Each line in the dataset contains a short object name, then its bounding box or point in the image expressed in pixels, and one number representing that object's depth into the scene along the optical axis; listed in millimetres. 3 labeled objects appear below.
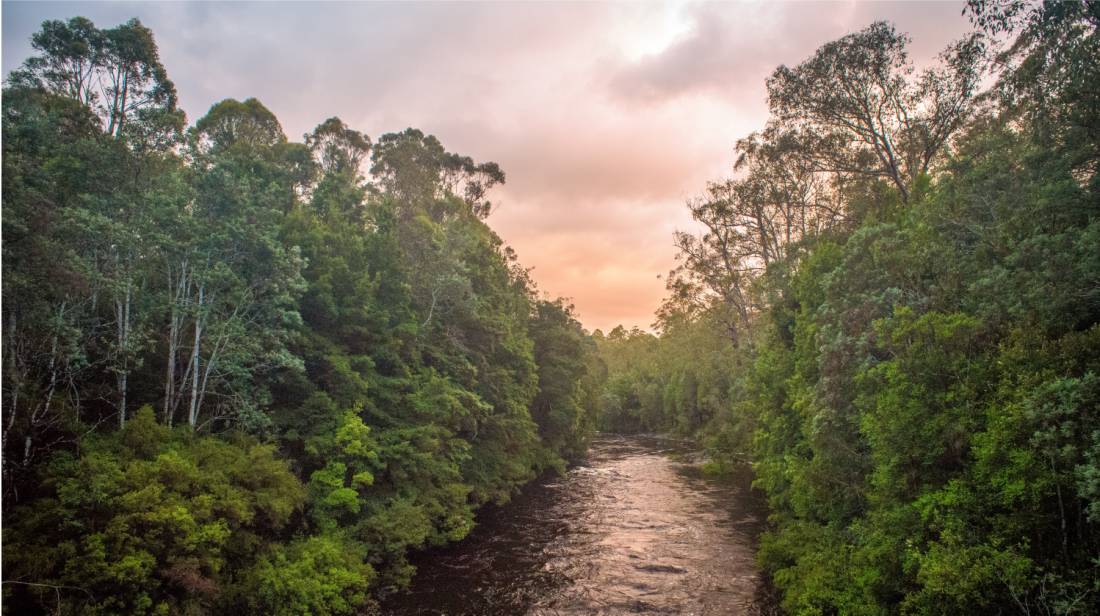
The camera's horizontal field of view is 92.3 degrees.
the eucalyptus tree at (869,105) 20750
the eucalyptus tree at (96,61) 19922
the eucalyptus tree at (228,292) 16562
